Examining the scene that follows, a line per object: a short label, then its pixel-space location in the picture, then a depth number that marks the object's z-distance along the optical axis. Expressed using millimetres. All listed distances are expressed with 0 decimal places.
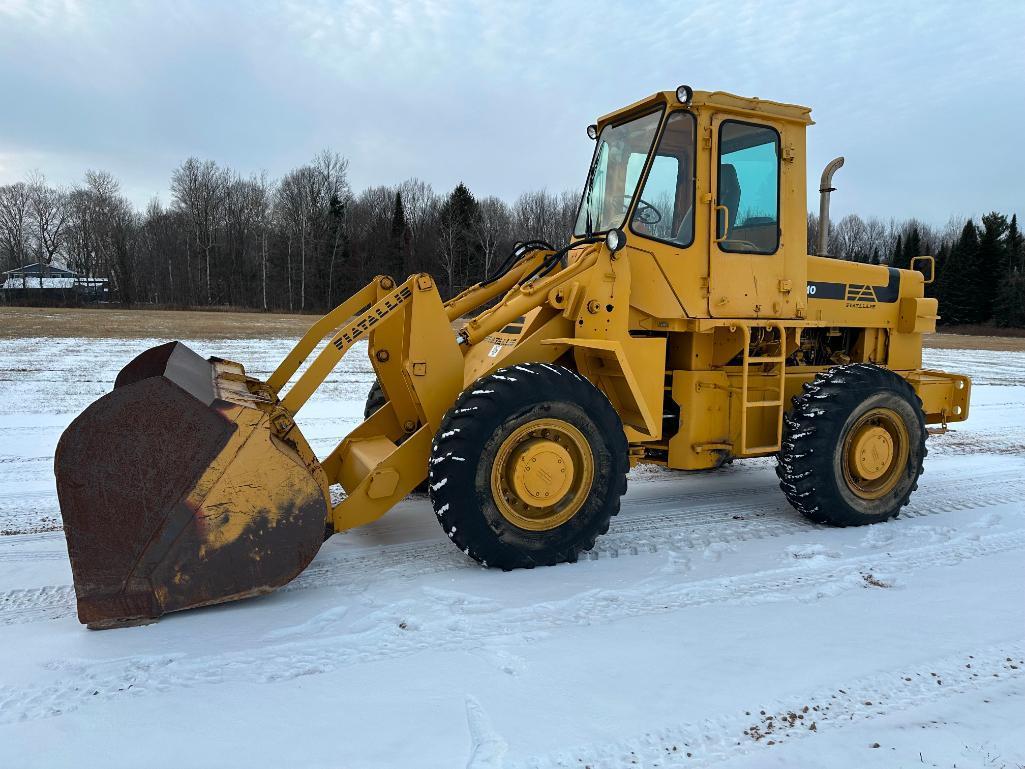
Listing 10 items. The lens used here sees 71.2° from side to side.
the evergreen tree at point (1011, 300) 50156
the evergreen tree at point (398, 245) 56250
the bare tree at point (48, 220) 70375
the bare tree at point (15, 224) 70125
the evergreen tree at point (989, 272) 52375
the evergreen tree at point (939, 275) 54781
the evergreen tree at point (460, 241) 50656
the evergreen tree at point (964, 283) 52281
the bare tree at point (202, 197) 63959
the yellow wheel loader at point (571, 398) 3510
